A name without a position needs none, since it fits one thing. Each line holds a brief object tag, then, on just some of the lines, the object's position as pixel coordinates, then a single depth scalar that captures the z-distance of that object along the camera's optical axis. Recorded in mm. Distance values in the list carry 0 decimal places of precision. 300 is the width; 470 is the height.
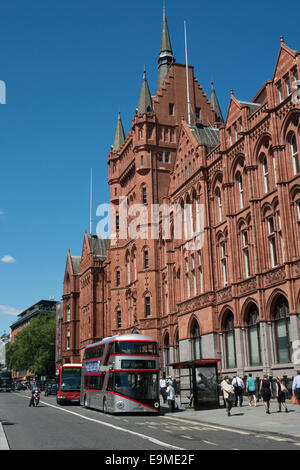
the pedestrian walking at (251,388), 30305
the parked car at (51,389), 68000
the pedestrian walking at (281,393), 24938
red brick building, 32062
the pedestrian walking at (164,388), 39731
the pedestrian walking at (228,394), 25422
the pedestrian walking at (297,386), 23938
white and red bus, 28641
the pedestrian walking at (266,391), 25359
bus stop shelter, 29891
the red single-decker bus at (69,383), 41906
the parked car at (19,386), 105531
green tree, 106562
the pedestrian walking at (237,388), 30812
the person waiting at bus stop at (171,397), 31328
